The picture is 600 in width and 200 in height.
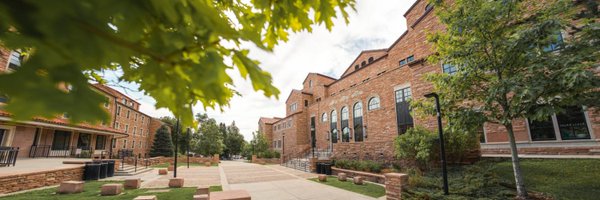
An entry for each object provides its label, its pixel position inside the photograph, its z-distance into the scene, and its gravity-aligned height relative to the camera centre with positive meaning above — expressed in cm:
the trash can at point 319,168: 1576 -178
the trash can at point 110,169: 1257 -146
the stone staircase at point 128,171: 1399 -184
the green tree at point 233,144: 5456 -51
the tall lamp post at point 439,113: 685 +84
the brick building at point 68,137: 1576 +48
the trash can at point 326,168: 1542 -175
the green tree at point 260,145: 3556 -49
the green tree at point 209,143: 3656 -17
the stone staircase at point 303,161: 2111 -199
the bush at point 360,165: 1233 -135
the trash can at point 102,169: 1168 -136
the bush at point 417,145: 975 -16
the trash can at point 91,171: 1102 -140
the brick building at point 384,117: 1020 +235
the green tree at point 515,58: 508 +213
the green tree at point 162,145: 3809 -49
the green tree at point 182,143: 4384 -20
